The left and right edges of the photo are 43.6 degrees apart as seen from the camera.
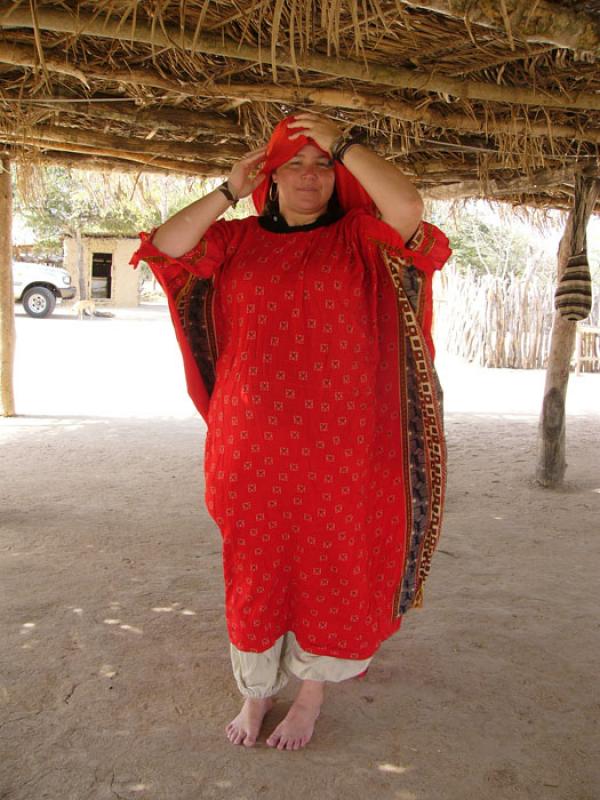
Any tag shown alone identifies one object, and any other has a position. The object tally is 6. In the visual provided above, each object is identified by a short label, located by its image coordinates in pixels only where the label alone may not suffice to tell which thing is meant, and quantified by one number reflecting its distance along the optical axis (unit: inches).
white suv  733.3
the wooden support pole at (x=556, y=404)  204.7
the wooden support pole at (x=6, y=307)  252.4
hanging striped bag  191.5
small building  914.7
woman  83.5
